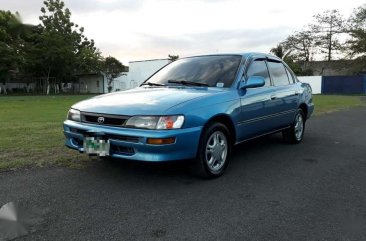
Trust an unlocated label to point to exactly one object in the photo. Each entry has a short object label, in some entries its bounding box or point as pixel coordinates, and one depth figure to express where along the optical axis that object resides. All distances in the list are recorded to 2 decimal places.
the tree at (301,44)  48.09
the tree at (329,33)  46.06
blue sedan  4.08
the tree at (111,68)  46.31
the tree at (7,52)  38.34
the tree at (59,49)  41.75
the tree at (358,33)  40.95
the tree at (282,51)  51.07
